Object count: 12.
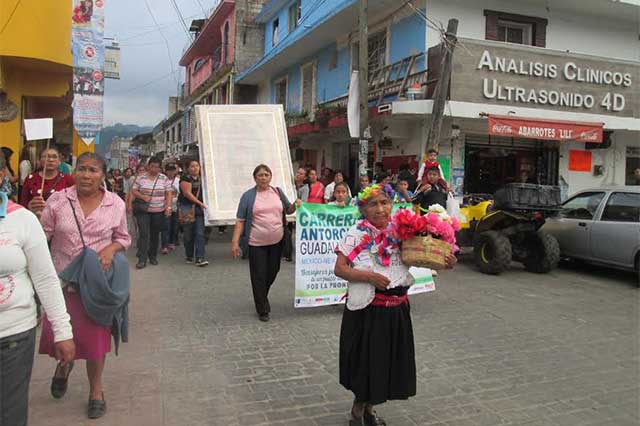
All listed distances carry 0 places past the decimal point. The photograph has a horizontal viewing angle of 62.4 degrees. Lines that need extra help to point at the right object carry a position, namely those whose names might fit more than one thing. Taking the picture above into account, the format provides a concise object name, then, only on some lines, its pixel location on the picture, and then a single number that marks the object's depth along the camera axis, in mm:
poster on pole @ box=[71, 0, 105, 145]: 12164
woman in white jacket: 2361
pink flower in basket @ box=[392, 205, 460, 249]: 3285
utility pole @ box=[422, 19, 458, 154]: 11648
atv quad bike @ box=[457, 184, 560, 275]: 8953
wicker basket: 3244
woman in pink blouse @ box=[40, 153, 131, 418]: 3432
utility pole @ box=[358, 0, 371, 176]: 11438
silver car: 8531
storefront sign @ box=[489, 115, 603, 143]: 12156
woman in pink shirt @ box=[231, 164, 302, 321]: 6016
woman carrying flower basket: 3295
